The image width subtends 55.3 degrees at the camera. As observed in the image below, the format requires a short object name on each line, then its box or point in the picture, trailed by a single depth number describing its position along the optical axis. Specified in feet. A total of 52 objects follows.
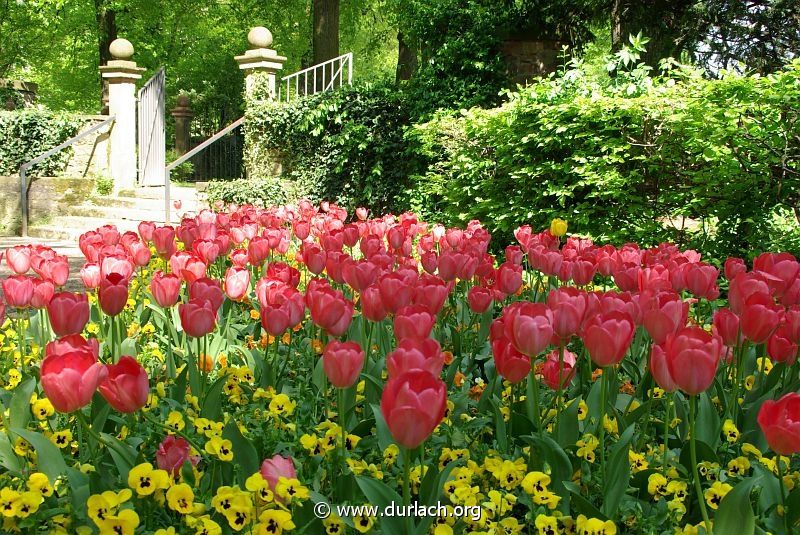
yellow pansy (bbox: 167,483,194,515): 5.34
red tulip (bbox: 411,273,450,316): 7.60
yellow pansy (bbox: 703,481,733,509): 5.89
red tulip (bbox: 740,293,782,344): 6.46
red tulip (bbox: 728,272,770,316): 7.18
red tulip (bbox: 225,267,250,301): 9.16
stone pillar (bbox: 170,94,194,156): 74.18
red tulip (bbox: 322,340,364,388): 5.90
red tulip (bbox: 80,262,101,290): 9.66
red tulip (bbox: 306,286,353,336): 7.16
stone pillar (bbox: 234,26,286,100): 46.68
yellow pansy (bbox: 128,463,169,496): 5.38
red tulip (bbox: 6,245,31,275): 9.85
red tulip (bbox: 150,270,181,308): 8.48
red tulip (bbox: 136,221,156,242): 12.62
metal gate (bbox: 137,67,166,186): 51.24
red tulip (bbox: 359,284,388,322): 7.52
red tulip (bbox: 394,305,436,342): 6.50
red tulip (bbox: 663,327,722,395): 5.02
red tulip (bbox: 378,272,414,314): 7.50
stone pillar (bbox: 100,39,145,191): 48.32
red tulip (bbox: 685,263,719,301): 8.48
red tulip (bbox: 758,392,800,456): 4.54
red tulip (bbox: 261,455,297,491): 5.61
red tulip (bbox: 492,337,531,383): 6.37
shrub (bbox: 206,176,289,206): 42.14
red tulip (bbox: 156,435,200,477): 5.96
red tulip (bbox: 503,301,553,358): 5.99
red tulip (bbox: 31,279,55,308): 8.38
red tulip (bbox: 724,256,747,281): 8.86
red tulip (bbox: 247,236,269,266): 11.59
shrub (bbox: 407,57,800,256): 20.40
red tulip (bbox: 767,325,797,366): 6.79
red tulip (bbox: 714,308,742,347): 6.86
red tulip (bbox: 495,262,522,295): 9.37
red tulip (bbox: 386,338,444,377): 5.16
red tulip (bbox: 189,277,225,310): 7.97
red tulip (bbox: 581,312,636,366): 5.74
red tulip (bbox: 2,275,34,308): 8.30
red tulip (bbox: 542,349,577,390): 7.29
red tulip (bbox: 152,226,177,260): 11.43
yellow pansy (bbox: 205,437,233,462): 5.90
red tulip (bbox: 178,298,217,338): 7.13
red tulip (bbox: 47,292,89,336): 7.06
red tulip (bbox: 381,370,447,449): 4.39
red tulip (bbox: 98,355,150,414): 5.57
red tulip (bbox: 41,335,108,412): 5.17
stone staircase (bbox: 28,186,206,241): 41.96
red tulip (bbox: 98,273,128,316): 7.59
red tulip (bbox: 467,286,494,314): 8.67
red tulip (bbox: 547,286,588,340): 6.55
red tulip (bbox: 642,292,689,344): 6.46
